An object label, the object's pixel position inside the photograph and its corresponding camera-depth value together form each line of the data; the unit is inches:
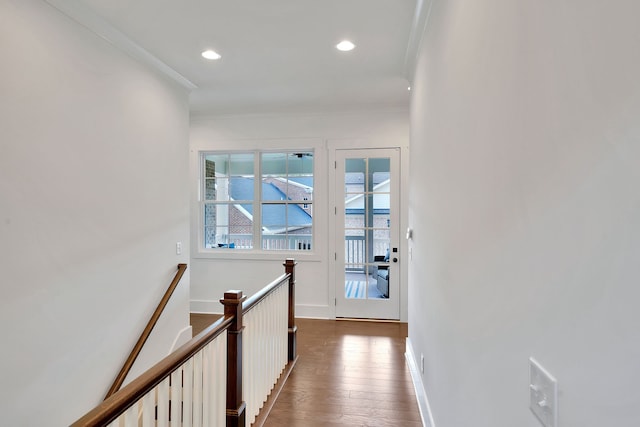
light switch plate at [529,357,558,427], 27.5
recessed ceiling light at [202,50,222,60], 117.4
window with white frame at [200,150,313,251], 188.2
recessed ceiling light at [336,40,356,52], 110.0
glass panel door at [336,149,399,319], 176.2
